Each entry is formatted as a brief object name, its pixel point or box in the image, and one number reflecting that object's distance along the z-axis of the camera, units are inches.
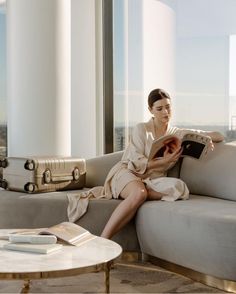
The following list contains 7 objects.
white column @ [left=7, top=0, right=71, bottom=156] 175.3
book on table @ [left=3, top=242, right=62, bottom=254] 87.0
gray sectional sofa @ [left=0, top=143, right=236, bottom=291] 109.9
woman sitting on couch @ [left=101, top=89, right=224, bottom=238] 137.3
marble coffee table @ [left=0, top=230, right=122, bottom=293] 76.7
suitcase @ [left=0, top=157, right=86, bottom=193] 147.5
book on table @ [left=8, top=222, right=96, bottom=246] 93.7
